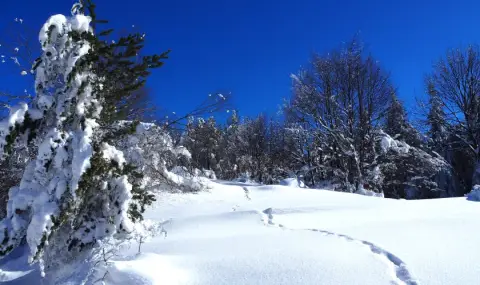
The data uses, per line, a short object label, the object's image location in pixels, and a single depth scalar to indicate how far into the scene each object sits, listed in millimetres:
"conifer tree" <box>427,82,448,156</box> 16281
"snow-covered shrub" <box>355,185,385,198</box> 12096
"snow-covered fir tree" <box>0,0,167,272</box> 3391
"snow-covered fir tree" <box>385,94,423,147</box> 19688
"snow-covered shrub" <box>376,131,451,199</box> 12172
